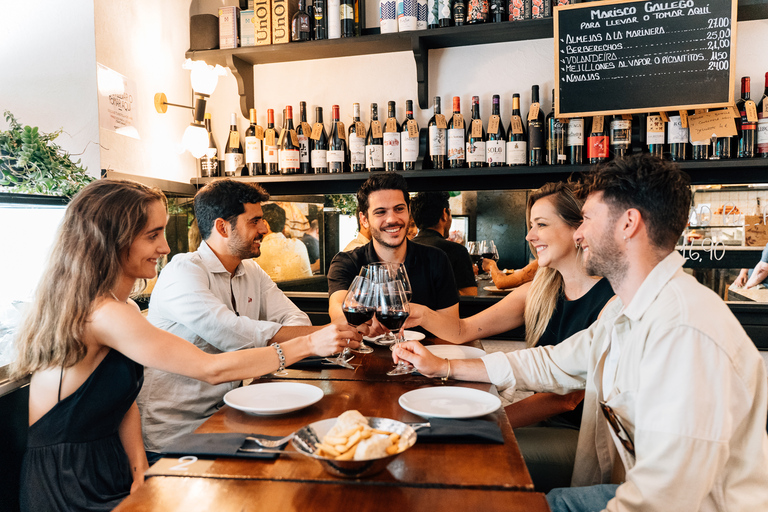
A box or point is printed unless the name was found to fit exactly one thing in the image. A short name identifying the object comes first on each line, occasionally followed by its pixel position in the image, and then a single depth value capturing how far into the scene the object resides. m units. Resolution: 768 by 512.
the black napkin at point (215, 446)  0.97
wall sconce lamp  3.04
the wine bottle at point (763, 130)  2.64
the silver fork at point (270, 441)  0.99
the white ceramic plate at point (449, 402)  1.14
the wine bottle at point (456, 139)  2.95
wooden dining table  0.82
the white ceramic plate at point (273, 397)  1.17
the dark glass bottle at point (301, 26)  3.11
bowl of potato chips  0.83
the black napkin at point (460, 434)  1.03
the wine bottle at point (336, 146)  3.12
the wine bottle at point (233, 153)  3.32
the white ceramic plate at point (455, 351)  1.68
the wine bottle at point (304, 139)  3.22
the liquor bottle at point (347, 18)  3.04
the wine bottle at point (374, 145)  3.07
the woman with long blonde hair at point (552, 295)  1.85
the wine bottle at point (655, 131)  2.75
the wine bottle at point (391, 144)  3.01
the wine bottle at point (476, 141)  2.94
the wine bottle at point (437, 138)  2.98
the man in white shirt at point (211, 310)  1.78
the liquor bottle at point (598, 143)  2.81
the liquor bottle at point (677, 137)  2.73
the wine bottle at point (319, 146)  3.15
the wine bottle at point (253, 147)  3.25
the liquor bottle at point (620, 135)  2.82
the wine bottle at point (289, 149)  3.17
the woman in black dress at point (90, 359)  1.27
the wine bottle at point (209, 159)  3.37
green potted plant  1.79
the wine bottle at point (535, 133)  2.89
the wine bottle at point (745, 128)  2.68
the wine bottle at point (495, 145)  2.92
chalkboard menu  2.61
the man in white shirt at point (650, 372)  0.93
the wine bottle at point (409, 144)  3.00
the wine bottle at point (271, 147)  3.22
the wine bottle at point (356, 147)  3.10
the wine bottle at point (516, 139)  2.89
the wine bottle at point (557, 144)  2.87
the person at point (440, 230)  3.12
